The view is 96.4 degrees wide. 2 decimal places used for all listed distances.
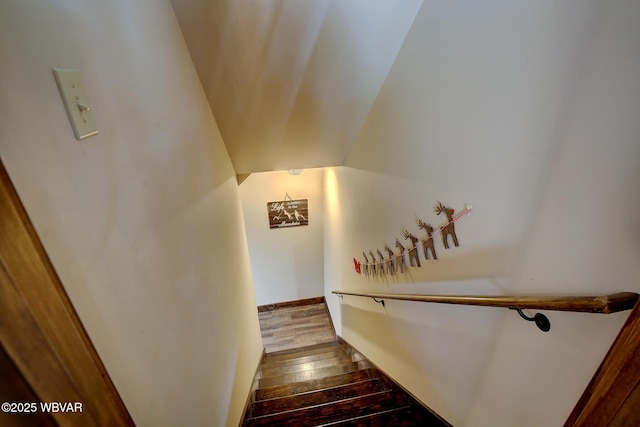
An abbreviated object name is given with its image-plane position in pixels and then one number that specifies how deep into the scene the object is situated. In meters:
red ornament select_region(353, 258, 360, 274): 2.72
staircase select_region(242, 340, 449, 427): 1.66
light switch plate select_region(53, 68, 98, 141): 0.55
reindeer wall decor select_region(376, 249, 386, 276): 2.04
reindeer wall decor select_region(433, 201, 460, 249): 1.10
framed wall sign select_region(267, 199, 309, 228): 4.48
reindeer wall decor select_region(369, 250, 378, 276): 2.20
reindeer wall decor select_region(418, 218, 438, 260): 1.28
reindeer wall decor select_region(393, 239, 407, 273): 1.67
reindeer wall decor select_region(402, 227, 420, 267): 1.46
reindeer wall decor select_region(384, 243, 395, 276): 1.85
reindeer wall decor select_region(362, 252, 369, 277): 2.43
